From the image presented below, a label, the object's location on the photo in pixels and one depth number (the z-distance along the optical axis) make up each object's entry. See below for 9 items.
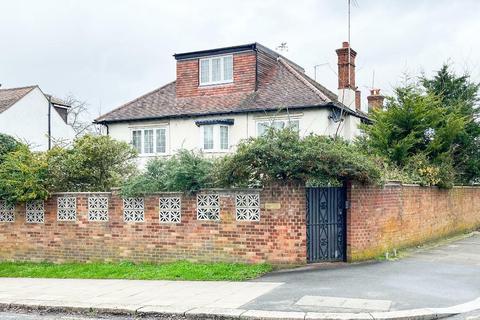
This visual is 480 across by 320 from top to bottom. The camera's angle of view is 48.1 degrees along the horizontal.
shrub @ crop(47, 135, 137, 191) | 13.97
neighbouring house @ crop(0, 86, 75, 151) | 31.08
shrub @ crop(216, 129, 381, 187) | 11.26
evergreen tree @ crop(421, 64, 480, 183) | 21.86
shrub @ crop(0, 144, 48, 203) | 13.64
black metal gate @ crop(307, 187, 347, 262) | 11.80
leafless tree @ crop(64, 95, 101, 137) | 49.16
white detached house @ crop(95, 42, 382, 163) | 22.95
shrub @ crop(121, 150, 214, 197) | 12.21
